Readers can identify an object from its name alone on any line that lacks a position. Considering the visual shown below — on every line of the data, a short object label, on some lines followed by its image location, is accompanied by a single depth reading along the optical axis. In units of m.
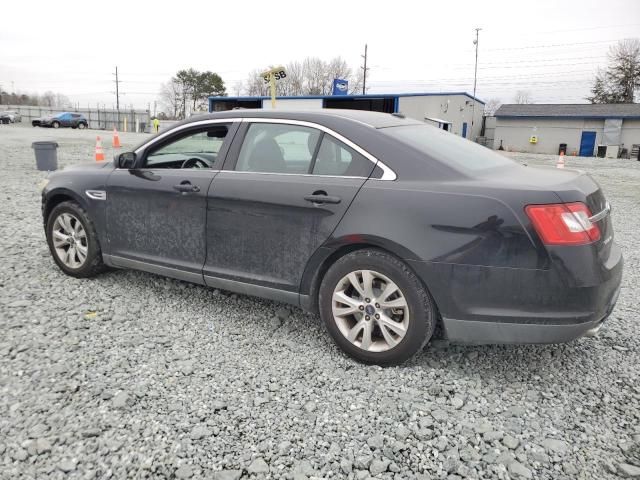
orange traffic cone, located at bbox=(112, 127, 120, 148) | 20.40
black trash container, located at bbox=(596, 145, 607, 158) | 41.31
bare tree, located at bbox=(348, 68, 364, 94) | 75.88
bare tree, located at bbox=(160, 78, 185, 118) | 77.44
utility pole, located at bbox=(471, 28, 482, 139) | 48.66
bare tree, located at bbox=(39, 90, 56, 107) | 96.80
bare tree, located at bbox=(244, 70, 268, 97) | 75.38
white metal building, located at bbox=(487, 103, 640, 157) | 42.00
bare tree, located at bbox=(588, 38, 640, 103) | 56.12
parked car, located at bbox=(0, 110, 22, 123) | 49.19
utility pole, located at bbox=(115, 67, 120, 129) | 92.31
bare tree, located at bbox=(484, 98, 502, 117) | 81.35
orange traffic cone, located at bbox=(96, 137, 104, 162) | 12.84
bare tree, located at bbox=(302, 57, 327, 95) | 77.12
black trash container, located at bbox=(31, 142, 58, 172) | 12.23
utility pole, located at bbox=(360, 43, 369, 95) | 64.94
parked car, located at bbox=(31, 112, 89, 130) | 43.66
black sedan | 2.80
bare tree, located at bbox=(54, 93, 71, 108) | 104.81
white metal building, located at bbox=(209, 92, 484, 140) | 36.84
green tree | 76.06
